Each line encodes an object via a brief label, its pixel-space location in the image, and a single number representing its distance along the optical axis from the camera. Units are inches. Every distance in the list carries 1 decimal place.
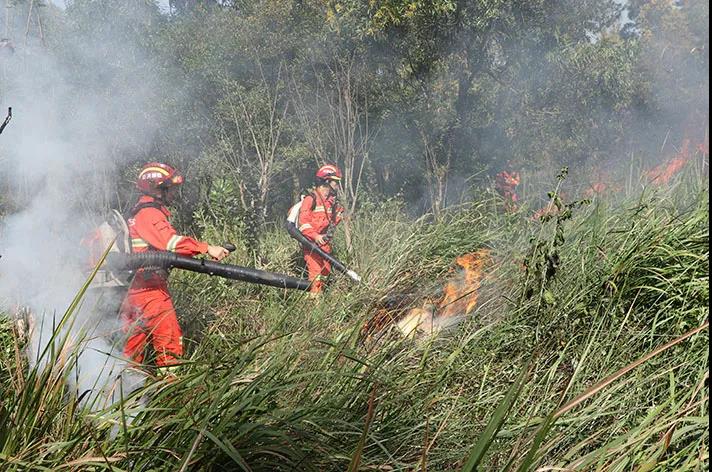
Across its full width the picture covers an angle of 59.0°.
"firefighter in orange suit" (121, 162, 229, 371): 154.4
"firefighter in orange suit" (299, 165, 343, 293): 248.7
